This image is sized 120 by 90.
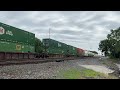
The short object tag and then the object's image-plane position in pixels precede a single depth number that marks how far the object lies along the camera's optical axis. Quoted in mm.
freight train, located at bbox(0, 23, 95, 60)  9208
